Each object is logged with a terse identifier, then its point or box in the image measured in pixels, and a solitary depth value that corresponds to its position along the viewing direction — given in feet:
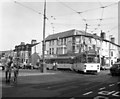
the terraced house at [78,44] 203.31
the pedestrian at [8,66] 49.29
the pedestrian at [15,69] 46.27
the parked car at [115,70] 79.41
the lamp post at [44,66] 82.77
